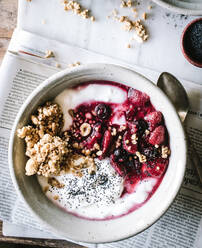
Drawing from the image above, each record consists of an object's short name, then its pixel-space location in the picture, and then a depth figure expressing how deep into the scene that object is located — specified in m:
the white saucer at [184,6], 0.94
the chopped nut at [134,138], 0.90
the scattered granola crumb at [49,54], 1.05
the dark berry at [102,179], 0.94
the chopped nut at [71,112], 0.93
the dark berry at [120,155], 0.92
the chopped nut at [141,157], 0.91
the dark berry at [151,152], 0.92
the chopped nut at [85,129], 0.93
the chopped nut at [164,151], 0.91
